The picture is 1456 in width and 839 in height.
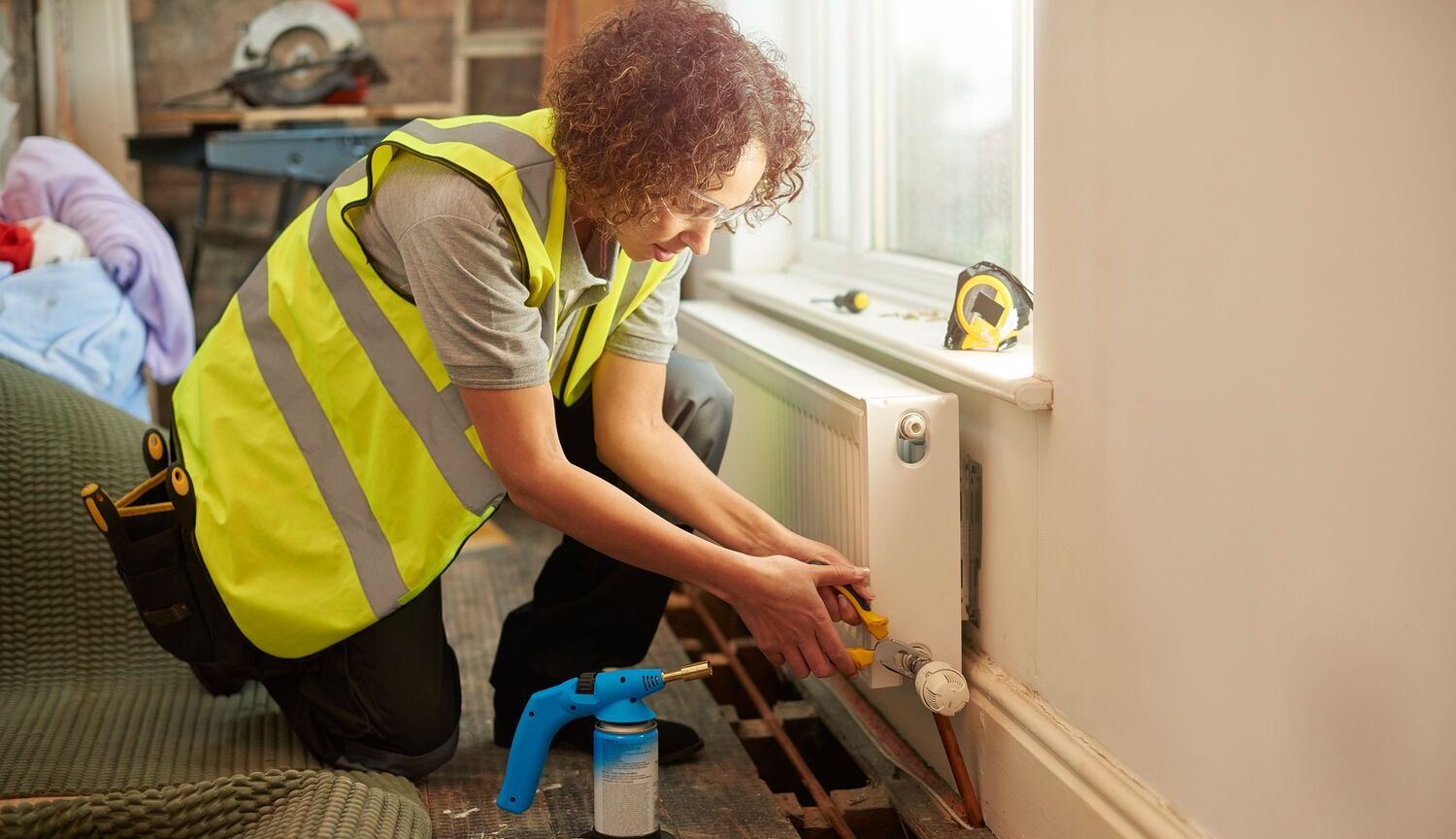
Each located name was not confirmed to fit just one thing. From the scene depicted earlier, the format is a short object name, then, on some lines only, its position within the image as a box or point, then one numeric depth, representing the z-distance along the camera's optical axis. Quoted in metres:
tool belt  1.62
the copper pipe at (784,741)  1.65
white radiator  1.58
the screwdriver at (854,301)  2.12
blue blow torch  1.46
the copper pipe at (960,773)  1.61
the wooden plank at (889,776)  1.62
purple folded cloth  2.91
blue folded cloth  2.58
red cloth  2.72
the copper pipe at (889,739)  1.73
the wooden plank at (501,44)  4.20
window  1.92
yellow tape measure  1.66
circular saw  3.65
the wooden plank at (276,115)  3.83
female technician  1.38
